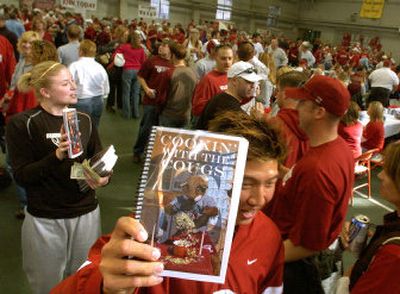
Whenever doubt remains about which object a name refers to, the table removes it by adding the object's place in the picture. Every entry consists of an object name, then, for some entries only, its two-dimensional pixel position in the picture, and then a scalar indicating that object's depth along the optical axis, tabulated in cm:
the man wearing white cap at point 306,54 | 1162
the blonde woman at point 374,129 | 492
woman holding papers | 188
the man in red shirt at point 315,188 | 165
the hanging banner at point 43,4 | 1439
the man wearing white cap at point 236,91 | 304
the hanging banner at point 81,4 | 1192
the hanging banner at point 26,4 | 1422
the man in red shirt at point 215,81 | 420
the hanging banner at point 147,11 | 1344
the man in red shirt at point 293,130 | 226
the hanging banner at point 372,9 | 1978
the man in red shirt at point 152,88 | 488
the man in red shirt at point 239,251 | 73
